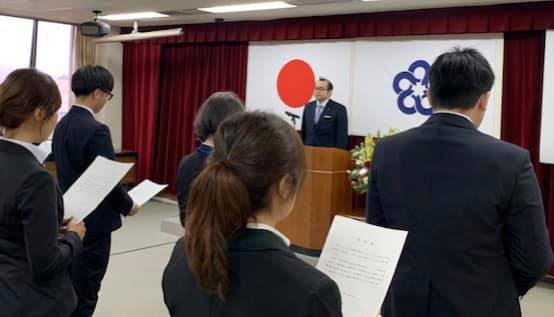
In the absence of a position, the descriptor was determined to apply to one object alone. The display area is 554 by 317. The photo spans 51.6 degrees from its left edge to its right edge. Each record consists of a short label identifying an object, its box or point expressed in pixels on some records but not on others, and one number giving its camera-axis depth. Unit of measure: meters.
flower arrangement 4.89
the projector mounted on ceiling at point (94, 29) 6.82
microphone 6.07
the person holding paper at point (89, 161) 2.59
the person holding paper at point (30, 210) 1.54
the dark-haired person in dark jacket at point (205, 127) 2.07
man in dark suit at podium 5.73
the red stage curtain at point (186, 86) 7.19
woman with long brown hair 0.91
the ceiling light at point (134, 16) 6.73
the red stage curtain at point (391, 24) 4.91
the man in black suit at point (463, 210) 1.46
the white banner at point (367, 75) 5.32
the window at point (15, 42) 7.32
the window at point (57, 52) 7.66
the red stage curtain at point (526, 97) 4.96
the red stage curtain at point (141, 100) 7.98
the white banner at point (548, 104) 4.66
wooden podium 5.07
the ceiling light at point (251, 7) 5.59
